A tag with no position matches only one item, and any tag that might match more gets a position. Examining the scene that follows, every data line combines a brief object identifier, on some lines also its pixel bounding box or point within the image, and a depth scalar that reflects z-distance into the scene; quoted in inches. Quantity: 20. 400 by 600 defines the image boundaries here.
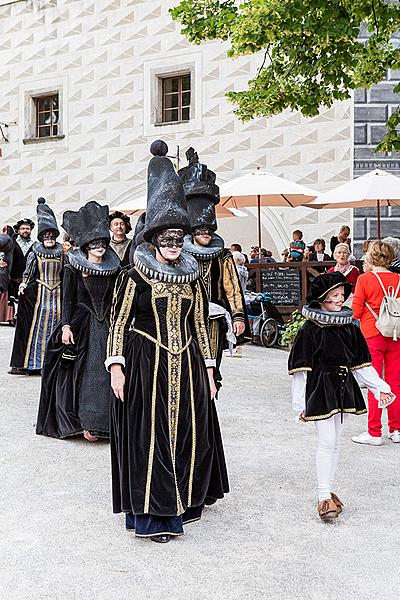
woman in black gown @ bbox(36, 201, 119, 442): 269.0
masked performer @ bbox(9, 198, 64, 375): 390.0
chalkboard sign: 569.6
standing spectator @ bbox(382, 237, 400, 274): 312.1
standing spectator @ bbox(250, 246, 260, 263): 638.4
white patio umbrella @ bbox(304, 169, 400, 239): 501.4
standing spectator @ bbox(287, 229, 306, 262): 592.8
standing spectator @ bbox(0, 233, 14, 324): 534.3
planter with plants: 470.3
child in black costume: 205.8
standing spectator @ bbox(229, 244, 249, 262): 626.9
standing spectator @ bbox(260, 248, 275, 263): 607.5
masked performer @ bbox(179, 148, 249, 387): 273.4
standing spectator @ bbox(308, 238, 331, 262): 599.8
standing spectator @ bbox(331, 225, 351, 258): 576.1
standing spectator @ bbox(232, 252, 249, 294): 531.1
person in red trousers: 287.1
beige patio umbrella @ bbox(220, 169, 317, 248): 552.1
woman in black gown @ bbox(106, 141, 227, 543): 188.2
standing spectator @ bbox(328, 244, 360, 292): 404.8
